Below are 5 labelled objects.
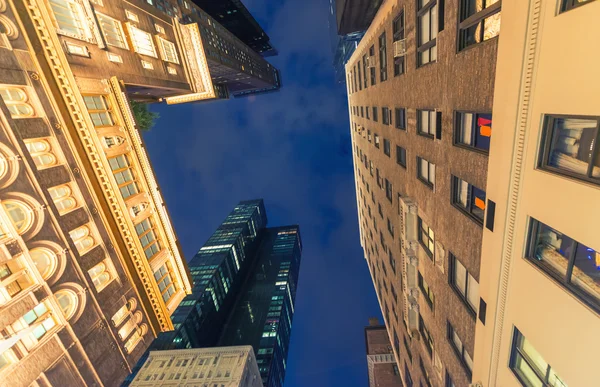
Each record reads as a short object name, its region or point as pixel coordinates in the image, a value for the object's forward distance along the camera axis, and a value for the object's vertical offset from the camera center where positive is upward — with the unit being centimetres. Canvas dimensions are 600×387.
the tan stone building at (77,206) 1430 -391
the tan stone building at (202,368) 6319 -5670
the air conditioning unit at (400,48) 1838 +276
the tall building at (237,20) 10744 +4086
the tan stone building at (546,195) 648 -352
